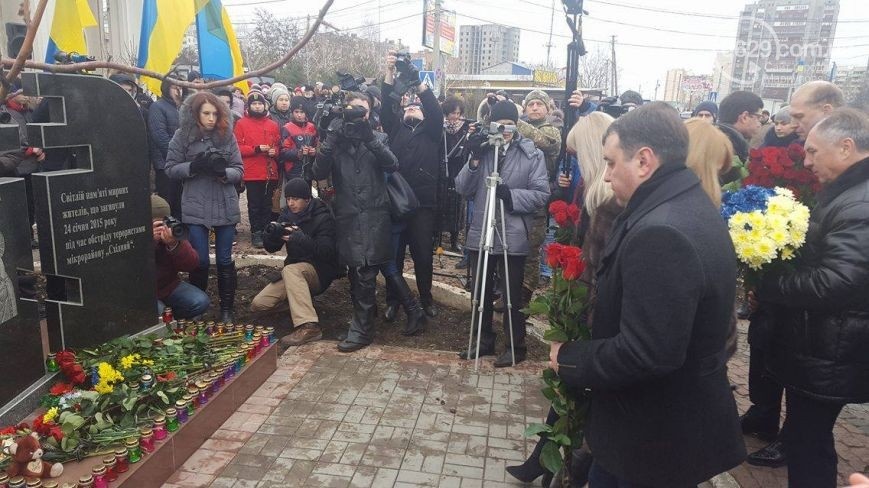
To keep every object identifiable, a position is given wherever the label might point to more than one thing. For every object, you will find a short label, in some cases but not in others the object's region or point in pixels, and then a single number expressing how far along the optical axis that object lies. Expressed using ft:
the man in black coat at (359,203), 17.21
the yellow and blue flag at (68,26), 17.89
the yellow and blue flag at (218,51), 21.31
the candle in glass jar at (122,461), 9.93
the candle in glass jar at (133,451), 10.23
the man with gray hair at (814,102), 13.83
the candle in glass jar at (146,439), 10.59
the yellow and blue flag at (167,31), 17.71
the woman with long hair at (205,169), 17.78
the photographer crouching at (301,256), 18.04
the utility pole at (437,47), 91.20
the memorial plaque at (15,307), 11.30
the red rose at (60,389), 12.09
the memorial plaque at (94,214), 12.32
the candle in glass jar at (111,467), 9.67
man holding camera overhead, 19.35
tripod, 15.56
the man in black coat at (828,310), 9.05
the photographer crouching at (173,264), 15.72
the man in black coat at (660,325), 6.22
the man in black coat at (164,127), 24.66
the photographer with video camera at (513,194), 16.15
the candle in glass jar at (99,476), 9.35
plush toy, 9.36
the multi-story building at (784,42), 121.29
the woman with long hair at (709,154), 8.90
